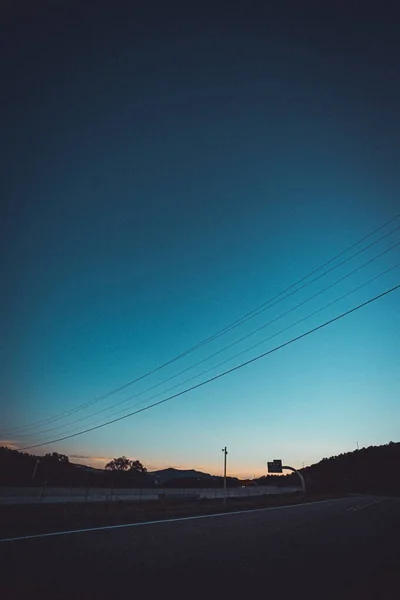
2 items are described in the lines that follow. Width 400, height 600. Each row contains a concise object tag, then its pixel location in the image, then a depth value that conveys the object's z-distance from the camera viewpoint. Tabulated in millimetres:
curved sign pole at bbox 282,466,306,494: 48219
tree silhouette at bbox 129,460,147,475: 126112
